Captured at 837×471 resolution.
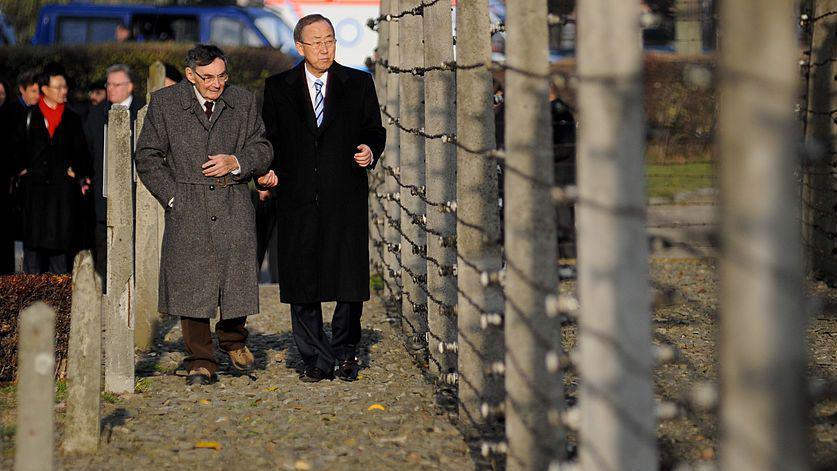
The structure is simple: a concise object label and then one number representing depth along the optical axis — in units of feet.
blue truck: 152.46
